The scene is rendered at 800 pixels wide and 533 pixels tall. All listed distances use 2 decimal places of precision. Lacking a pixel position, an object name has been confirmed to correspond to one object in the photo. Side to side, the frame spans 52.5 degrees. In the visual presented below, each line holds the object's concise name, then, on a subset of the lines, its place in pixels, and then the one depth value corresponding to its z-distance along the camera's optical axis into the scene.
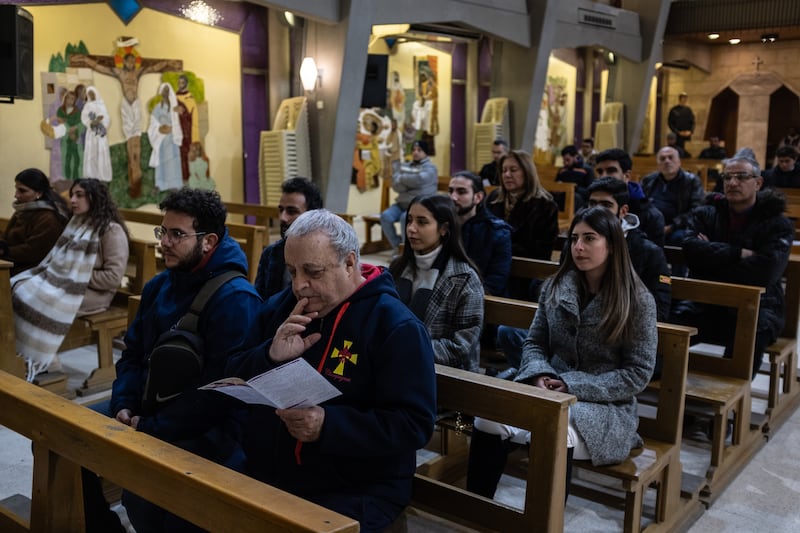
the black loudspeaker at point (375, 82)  10.63
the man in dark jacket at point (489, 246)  4.48
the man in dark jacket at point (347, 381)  2.18
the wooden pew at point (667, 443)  3.06
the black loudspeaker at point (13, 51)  5.95
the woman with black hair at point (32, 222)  5.36
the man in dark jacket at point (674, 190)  6.55
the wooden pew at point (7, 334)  4.62
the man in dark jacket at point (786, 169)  8.88
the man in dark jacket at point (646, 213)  4.88
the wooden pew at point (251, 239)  5.77
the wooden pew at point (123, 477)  1.64
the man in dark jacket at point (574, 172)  9.59
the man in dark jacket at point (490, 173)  8.90
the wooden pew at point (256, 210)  7.57
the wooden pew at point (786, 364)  4.56
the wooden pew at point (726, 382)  3.75
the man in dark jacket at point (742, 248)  4.41
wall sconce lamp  10.05
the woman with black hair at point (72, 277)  4.87
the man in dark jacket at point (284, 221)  3.76
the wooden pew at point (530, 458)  2.31
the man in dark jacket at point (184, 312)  2.70
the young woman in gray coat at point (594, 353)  2.95
